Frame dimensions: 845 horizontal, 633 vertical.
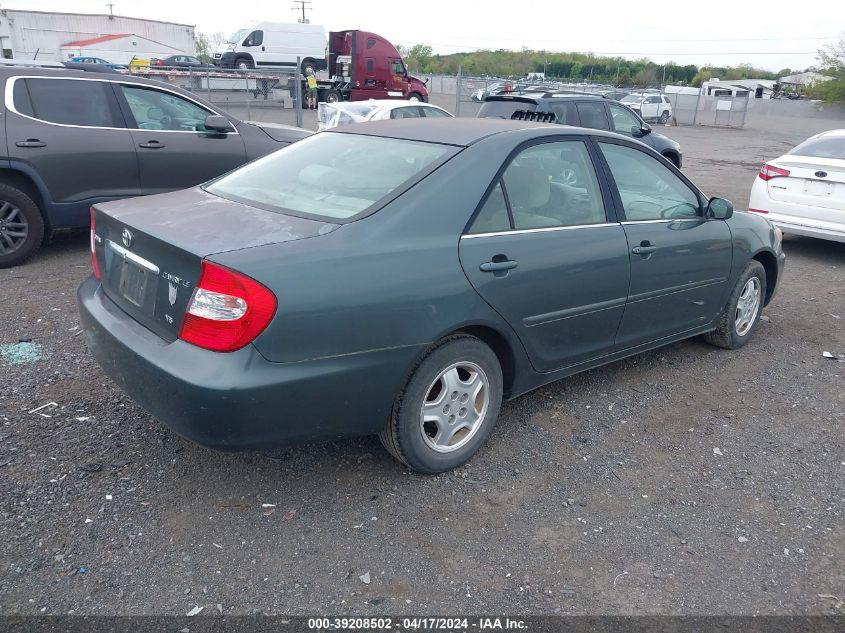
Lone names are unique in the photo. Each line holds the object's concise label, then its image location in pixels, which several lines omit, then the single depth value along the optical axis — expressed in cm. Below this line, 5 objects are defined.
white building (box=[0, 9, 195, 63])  4550
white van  3403
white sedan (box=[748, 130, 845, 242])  779
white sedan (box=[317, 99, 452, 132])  1360
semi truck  2727
